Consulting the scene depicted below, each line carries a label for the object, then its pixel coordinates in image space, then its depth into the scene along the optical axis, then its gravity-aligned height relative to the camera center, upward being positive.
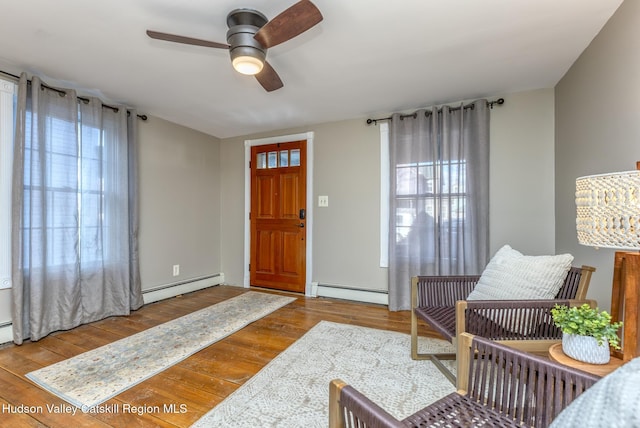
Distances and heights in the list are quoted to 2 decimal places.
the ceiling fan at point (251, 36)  1.53 +1.00
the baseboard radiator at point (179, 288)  3.46 -0.97
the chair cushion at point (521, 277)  1.65 -0.38
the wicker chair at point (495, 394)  0.82 -0.58
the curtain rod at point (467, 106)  2.89 +1.13
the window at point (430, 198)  3.00 +0.18
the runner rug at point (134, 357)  1.73 -1.05
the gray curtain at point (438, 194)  2.92 +0.22
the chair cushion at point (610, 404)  0.42 -0.29
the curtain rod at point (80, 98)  2.39 +1.11
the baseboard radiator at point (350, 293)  3.45 -0.98
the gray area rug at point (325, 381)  1.50 -1.05
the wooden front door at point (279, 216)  3.91 -0.02
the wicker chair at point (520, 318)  1.55 -0.57
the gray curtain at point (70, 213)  2.39 +0.01
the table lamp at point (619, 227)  0.94 -0.04
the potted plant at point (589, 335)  1.09 -0.46
